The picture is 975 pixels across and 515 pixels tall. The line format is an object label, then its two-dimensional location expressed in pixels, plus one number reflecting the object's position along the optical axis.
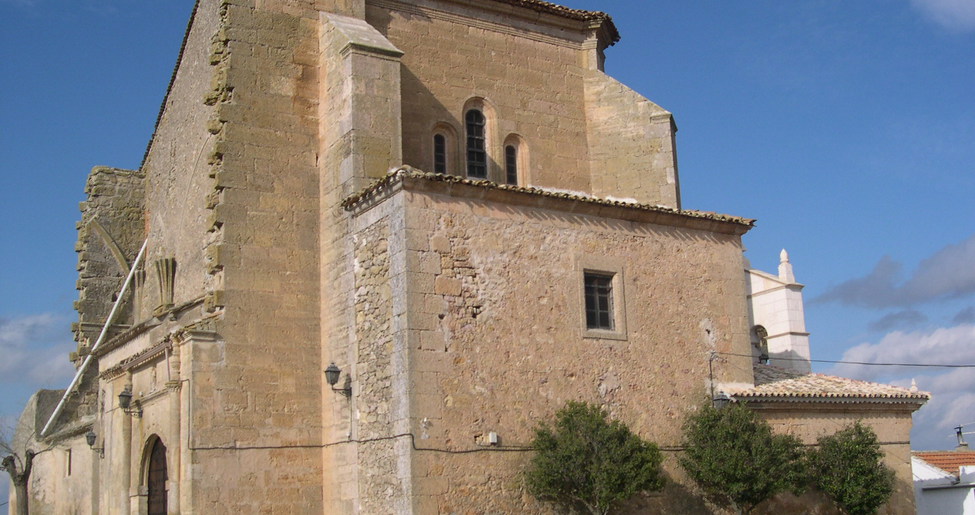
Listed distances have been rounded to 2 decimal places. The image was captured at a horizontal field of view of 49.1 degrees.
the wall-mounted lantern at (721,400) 14.48
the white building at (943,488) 20.33
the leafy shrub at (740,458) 13.52
